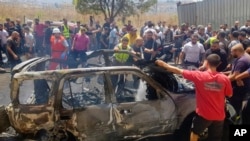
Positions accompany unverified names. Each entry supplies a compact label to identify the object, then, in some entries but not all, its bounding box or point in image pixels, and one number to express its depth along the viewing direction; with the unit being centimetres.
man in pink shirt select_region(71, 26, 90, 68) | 1109
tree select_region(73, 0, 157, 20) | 2762
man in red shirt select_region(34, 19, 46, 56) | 1684
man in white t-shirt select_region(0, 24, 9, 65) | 1392
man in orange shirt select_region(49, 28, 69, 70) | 986
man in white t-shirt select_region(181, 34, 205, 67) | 894
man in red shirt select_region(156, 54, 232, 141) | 463
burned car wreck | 479
